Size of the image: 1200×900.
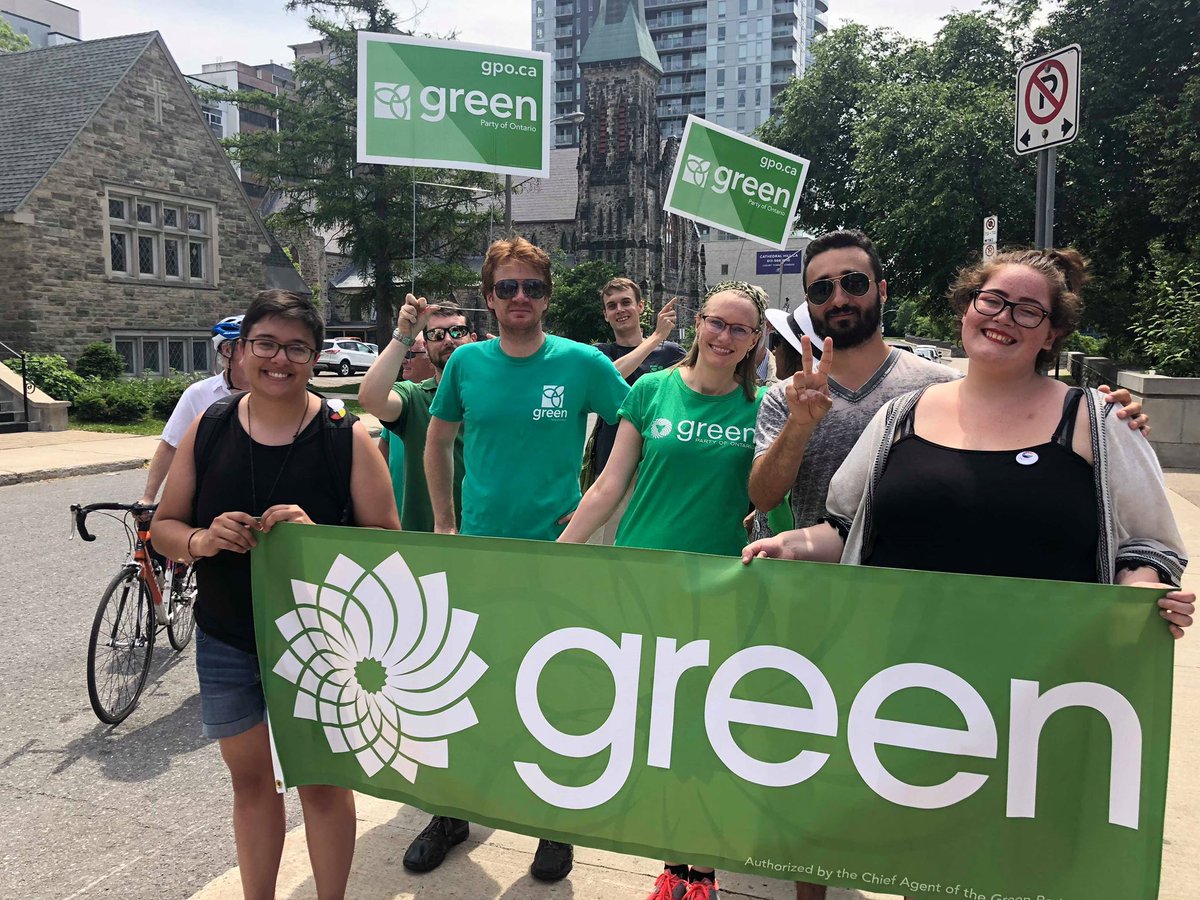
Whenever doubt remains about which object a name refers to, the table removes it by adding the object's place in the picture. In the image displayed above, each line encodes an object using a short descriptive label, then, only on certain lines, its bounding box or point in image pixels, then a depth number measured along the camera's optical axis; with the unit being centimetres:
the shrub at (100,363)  2440
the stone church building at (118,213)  2461
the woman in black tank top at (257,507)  275
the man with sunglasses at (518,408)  362
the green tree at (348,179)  3328
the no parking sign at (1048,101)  665
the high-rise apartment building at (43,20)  8006
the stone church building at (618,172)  7375
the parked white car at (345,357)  4384
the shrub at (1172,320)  1320
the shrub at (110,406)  2100
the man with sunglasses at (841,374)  295
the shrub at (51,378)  2167
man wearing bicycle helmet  506
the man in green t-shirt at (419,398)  419
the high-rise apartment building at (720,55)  11931
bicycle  486
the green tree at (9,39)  4494
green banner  227
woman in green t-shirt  315
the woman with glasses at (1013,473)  226
